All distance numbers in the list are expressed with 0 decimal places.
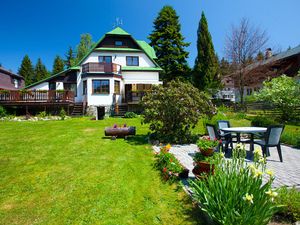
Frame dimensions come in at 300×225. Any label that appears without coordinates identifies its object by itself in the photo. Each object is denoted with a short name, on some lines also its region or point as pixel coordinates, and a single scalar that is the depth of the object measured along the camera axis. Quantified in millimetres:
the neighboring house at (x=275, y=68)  27781
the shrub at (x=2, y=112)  17423
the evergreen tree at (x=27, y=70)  57781
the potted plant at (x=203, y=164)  4367
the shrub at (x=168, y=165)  5105
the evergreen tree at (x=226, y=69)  28703
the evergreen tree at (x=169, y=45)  32094
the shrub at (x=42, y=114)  18398
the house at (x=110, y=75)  21734
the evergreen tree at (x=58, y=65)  55562
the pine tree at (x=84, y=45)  43188
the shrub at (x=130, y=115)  19156
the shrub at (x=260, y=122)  11422
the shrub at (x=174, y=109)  9109
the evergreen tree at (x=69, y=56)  59406
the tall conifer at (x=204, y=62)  31750
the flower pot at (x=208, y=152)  4781
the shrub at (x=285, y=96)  15938
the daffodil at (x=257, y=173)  2684
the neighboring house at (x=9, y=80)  31203
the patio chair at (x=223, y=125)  7865
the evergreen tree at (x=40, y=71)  56450
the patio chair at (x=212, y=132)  7000
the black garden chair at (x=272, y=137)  6199
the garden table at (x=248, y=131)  6684
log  9898
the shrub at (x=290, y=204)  3121
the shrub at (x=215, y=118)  10633
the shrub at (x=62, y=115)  17436
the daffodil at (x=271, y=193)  2323
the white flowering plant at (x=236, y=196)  2629
